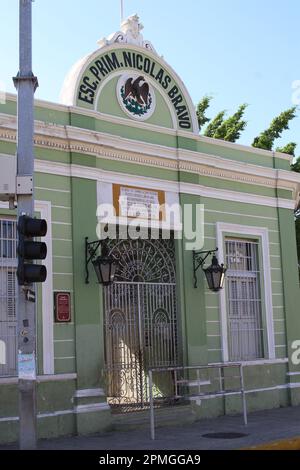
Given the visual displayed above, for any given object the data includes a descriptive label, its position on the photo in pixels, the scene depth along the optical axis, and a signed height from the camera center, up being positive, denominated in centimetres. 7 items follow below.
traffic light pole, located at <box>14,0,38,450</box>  756 +149
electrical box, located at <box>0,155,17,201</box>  808 +185
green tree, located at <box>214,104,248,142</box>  2123 +625
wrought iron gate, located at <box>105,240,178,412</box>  1136 +22
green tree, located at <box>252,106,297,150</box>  2098 +603
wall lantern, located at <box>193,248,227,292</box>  1220 +106
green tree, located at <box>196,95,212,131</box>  2217 +706
